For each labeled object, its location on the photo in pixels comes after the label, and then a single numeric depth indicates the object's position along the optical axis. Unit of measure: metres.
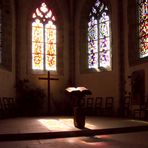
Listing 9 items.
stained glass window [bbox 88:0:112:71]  13.06
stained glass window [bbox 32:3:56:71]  14.00
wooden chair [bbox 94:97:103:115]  12.76
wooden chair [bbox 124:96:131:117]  11.47
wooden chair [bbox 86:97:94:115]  13.07
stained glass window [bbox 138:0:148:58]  11.22
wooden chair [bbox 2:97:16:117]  11.72
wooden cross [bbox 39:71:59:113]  12.89
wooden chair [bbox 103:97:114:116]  12.27
